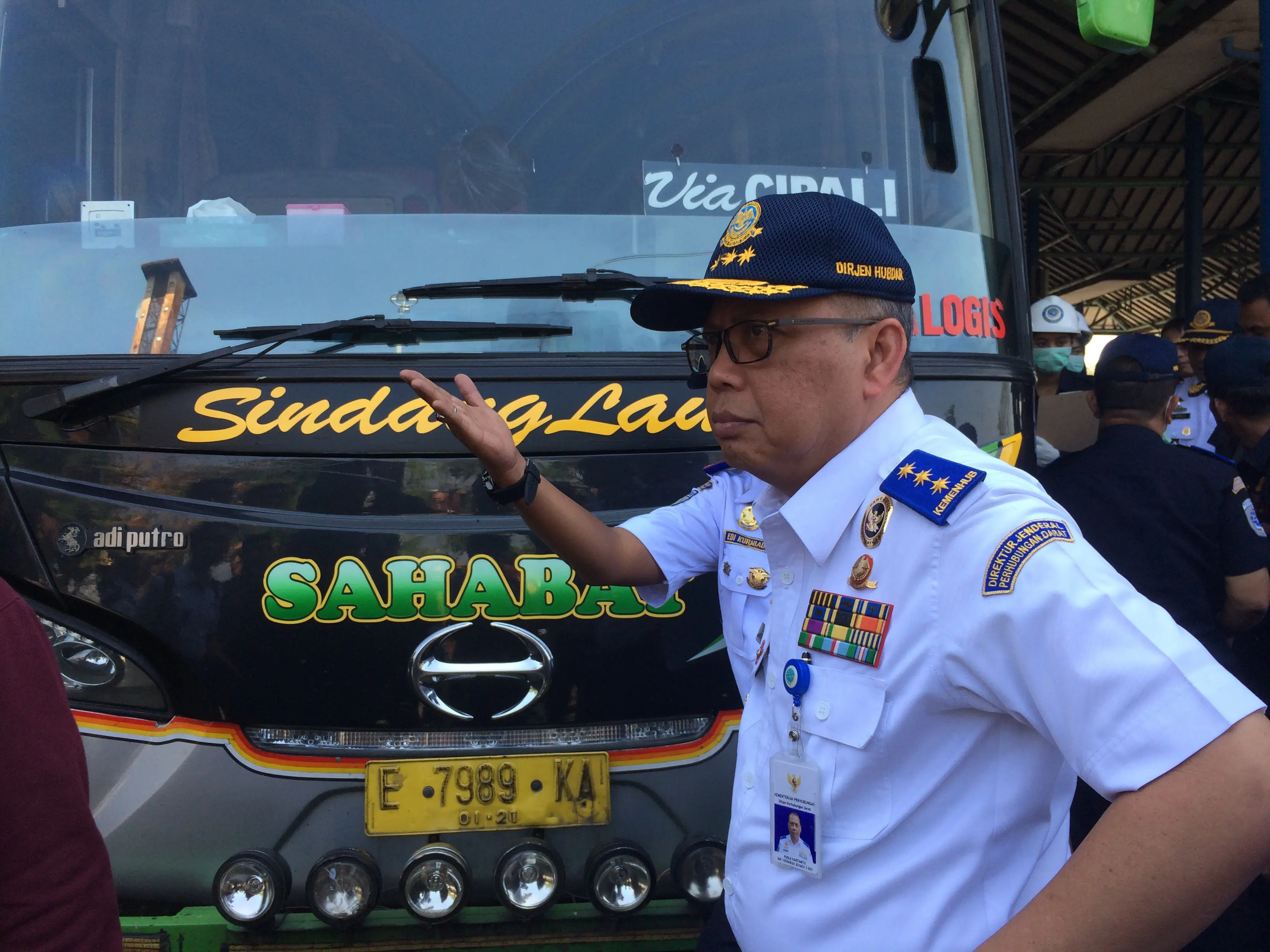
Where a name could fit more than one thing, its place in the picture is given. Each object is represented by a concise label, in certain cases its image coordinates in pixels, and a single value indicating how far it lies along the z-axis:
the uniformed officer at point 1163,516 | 2.90
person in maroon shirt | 1.28
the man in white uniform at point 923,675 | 1.03
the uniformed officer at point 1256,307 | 4.63
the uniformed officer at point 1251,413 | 3.40
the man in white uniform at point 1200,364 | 5.42
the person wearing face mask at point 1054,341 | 4.54
